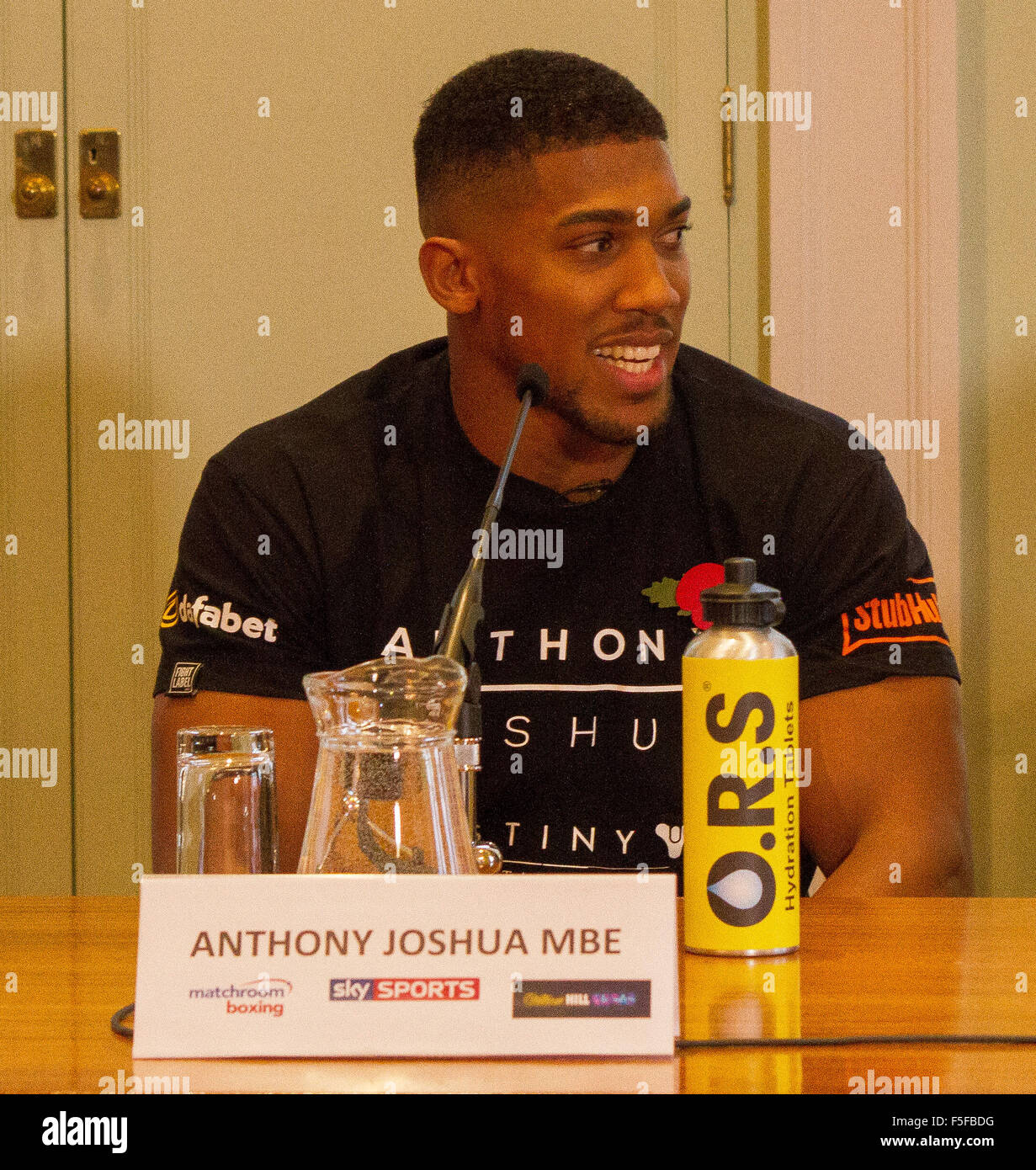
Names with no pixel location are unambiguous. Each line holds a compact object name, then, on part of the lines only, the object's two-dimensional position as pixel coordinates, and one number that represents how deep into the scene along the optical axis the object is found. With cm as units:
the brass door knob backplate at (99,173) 498
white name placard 245
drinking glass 263
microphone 266
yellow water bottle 261
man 332
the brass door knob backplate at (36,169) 499
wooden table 243
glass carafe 254
